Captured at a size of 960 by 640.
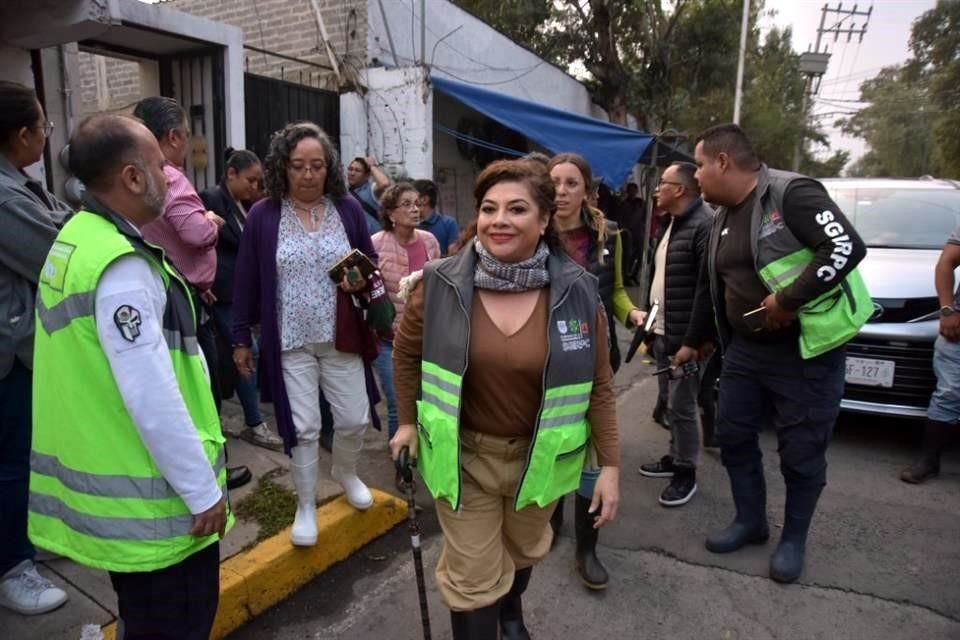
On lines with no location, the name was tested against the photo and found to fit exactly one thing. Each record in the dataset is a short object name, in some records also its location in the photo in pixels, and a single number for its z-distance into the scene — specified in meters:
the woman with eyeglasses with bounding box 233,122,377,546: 2.84
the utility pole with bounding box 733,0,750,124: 15.05
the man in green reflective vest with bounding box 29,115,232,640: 1.55
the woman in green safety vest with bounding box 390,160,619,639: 2.00
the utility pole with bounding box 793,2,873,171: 26.98
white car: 4.33
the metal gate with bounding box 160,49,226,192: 5.73
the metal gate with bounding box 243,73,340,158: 6.28
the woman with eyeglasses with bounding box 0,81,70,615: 2.21
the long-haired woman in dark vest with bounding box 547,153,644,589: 2.96
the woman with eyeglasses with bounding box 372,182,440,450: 4.05
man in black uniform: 2.76
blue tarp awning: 7.54
